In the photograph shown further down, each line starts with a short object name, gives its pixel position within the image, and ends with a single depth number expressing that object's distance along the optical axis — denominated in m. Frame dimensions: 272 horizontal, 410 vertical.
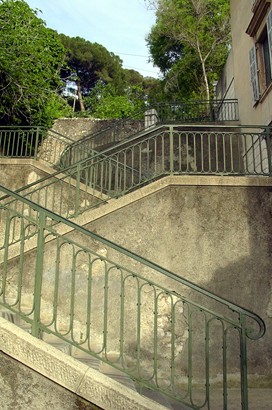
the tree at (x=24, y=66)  12.63
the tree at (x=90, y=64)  38.12
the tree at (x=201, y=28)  21.89
